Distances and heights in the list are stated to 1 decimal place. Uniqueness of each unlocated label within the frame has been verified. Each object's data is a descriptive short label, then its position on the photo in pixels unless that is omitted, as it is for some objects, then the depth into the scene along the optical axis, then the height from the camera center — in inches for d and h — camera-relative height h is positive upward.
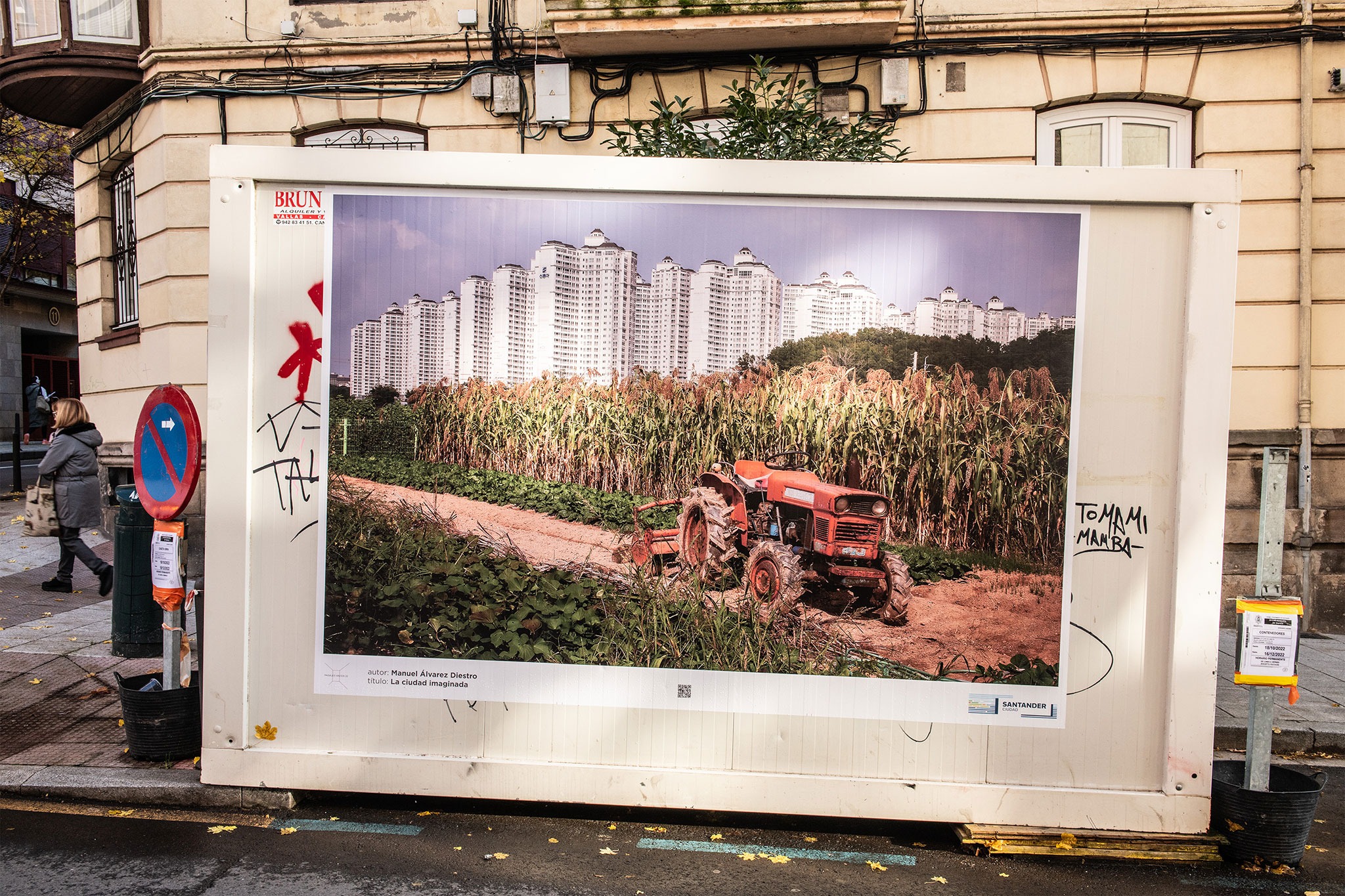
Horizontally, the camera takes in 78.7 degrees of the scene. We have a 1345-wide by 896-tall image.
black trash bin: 219.9 -49.7
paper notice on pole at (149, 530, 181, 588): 163.8 -31.4
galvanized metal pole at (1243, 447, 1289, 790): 136.1 -24.3
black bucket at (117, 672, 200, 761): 165.3 -64.3
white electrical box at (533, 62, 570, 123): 350.6 +138.2
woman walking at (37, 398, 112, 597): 302.0 -26.9
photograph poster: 141.4 -6.5
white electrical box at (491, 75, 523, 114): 356.2 +138.3
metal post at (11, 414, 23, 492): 552.1 -41.2
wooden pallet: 138.8 -71.2
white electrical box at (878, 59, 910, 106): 335.6 +139.0
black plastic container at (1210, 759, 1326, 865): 138.2 -66.6
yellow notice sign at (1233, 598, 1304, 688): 138.7 -36.3
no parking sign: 159.0 -9.3
